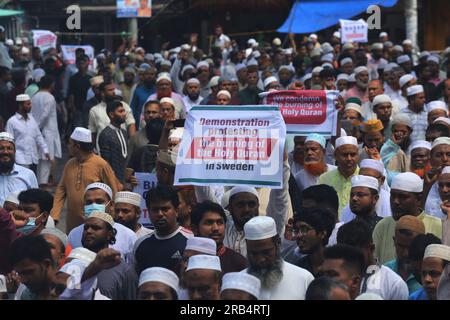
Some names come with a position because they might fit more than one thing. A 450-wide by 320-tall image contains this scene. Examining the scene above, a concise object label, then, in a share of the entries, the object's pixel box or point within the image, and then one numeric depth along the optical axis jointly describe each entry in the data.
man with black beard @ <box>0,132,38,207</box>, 12.95
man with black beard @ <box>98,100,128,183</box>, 15.68
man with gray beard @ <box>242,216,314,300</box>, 8.55
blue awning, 36.73
